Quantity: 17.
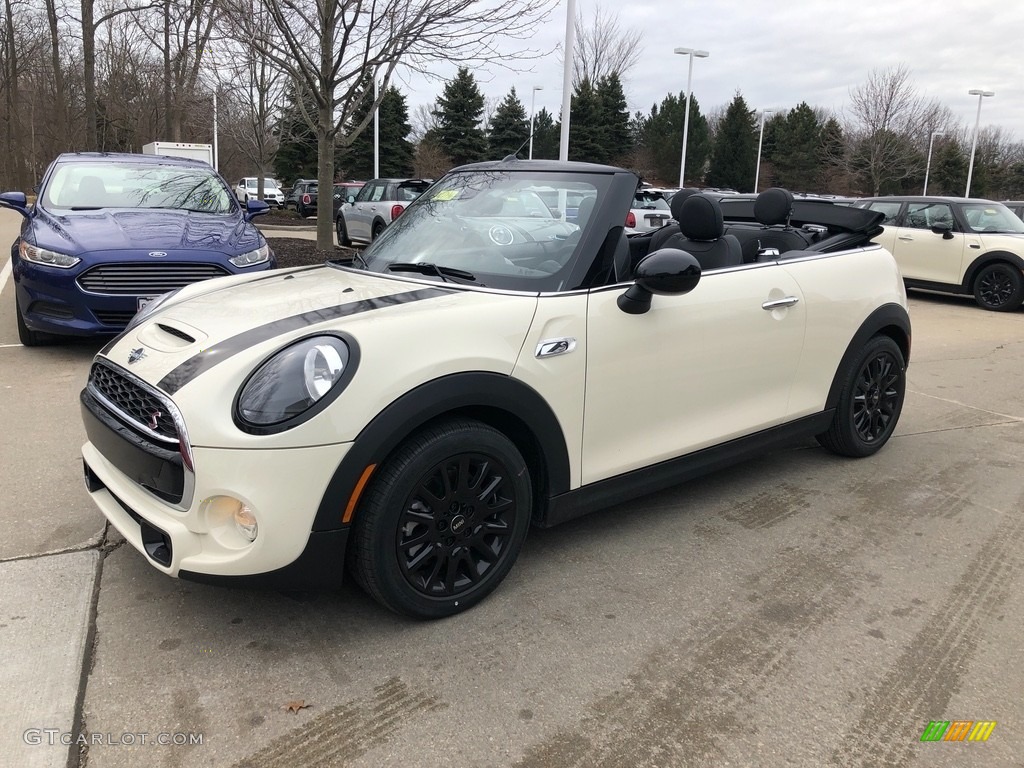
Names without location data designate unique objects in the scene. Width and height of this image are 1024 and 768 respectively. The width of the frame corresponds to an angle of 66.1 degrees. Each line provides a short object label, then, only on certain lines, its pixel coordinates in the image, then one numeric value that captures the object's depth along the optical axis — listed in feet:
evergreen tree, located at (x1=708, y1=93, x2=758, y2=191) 179.22
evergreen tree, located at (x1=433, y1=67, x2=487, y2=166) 153.89
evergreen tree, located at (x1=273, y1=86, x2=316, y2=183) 159.53
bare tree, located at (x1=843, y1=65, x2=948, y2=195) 129.80
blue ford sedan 19.13
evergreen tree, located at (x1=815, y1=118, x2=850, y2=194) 161.76
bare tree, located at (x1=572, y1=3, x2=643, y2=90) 144.15
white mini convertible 7.75
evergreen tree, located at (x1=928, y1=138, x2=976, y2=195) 169.68
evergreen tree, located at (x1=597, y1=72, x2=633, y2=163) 159.02
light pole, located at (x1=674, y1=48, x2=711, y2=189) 105.40
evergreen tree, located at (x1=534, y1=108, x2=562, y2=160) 169.37
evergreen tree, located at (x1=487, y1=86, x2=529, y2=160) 163.84
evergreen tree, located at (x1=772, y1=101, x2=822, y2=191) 187.11
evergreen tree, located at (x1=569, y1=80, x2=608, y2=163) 155.22
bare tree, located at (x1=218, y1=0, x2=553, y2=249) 32.68
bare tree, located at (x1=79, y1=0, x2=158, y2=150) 55.83
